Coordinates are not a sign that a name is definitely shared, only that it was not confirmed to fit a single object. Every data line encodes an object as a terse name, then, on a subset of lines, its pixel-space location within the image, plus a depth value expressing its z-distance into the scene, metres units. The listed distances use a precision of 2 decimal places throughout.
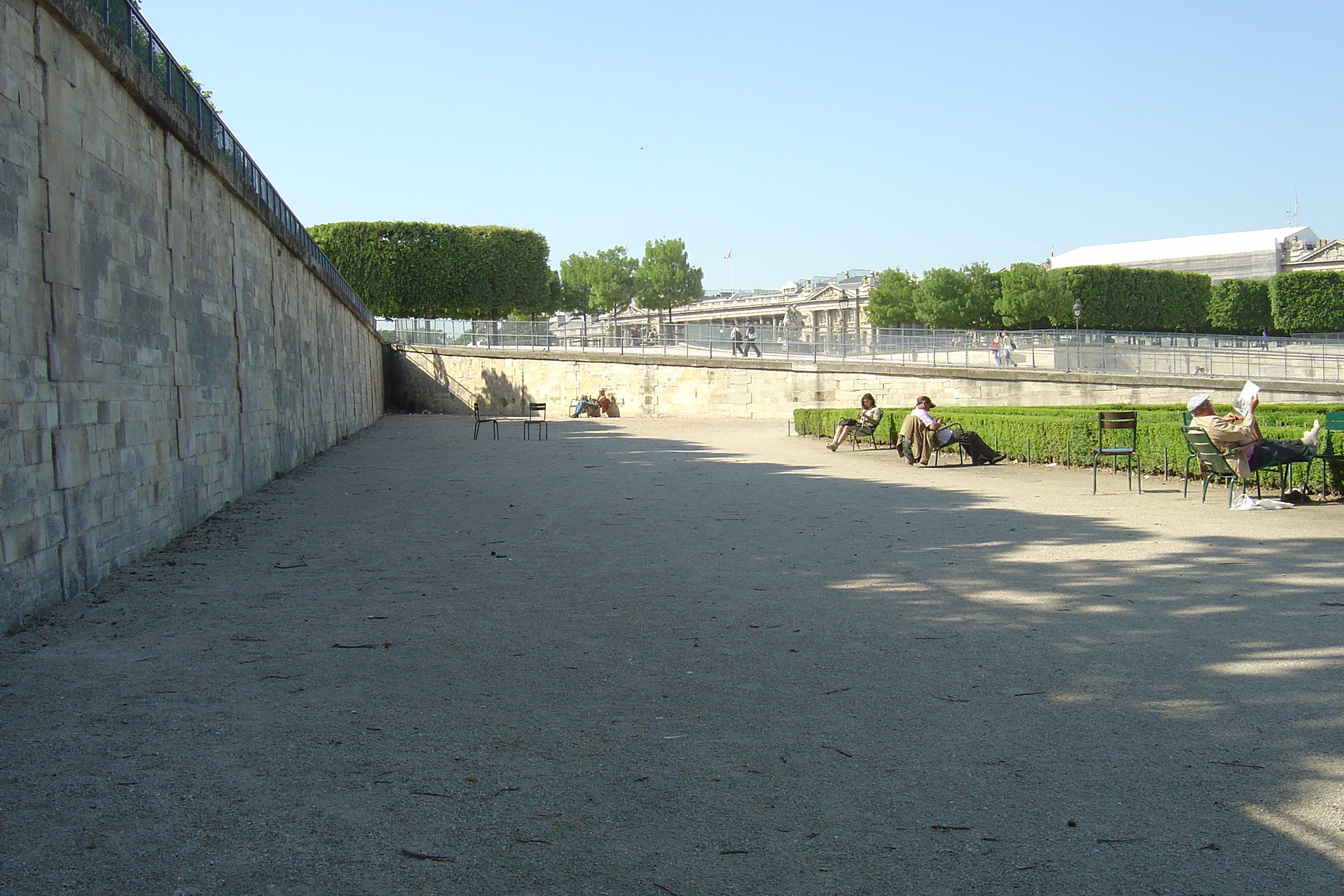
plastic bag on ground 9.75
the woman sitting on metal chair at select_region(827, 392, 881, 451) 19.38
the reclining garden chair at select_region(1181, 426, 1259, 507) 9.98
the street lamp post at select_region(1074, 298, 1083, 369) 54.41
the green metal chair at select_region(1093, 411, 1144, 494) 11.53
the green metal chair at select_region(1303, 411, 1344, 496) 10.18
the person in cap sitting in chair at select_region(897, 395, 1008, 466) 15.76
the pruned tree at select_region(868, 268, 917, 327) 76.31
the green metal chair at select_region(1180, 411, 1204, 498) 10.71
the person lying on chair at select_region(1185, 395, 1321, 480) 9.84
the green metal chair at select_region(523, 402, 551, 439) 25.30
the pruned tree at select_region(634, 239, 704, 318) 78.06
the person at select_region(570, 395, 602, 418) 38.31
